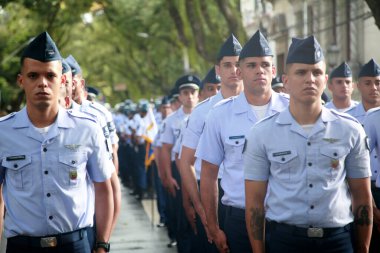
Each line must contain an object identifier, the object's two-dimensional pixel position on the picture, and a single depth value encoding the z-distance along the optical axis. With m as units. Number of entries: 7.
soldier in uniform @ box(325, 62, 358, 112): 20.57
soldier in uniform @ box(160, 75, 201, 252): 24.74
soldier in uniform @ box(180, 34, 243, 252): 16.08
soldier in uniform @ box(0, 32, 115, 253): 10.81
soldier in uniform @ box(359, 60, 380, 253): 15.34
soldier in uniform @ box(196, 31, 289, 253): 13.62
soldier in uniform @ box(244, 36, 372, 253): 10.79
